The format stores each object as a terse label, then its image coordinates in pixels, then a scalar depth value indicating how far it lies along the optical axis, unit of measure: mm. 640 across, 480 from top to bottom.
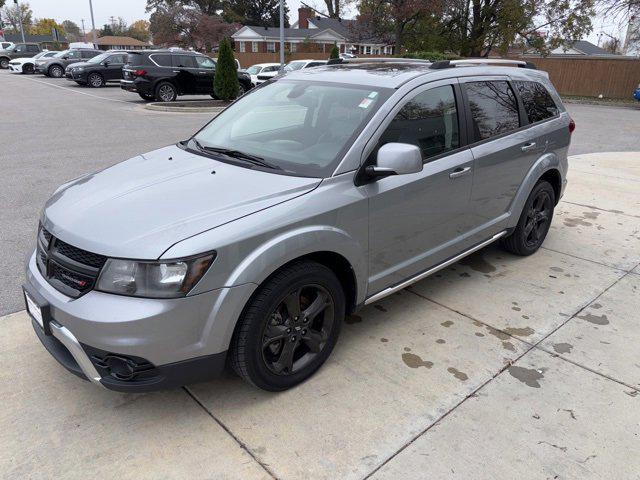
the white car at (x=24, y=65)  33688
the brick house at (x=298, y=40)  58094
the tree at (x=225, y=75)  16094
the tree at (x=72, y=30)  128625
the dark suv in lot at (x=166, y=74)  17047
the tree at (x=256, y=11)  68750
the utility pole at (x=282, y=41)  21919
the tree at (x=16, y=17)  105812
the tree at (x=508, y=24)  29000
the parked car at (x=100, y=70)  23266
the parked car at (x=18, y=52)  39375
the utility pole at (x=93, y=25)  45900
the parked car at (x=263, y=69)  24594
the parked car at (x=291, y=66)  20352
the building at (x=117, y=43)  85500
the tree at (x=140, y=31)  110750
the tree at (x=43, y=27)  109656
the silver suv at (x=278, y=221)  2350
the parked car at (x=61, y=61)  29859
